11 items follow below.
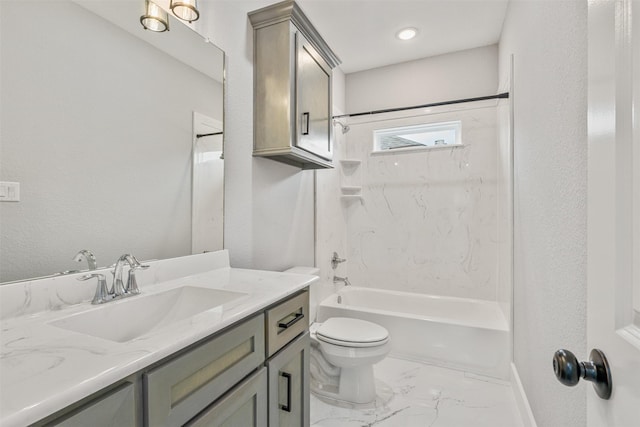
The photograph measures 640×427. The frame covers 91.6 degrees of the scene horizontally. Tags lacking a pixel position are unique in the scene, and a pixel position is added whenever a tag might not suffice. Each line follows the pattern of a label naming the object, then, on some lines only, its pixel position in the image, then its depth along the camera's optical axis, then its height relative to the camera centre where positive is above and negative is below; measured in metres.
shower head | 3.00 +0.90
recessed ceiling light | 2.51 +1.51
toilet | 1.82 -0.83
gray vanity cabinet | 0.60 -0.43
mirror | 0.92 +0.30
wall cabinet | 1.65 +0.74
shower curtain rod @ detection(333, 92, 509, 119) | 2.21 +0.91
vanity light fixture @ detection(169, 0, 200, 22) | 1.36 +0.93
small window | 2.98 +0.81
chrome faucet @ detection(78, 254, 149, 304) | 1.00 -0.23
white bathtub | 2.19 -0.86
